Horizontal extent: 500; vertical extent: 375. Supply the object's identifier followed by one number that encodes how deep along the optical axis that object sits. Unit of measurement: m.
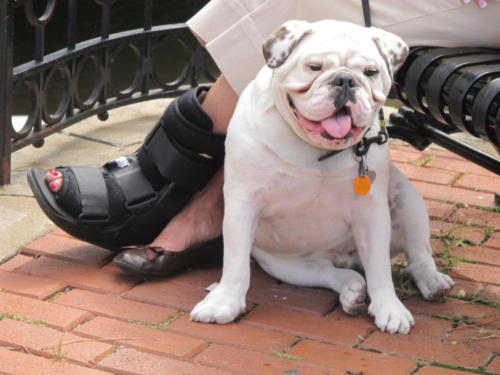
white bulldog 4.57
